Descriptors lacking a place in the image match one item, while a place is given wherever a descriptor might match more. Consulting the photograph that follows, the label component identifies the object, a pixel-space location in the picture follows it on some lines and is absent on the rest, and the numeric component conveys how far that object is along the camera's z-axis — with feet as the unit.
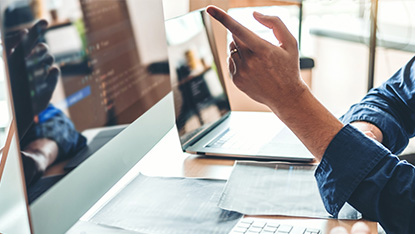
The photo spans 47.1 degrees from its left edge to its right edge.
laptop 3.36
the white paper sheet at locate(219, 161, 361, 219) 2.48
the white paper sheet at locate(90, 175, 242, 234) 2.35
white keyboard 2.24
